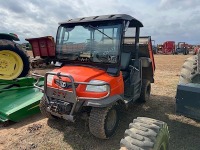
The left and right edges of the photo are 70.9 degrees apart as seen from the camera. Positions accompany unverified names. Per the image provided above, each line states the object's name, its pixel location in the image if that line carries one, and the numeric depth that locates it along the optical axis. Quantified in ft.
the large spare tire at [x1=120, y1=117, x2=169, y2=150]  4.75
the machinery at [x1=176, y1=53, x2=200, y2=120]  5.03
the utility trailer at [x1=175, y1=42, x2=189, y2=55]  65.61
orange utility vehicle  7.19
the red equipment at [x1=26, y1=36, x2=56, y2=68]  25.96
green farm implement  8.86
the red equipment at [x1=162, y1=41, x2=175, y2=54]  66.53
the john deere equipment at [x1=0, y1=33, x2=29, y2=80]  11.76
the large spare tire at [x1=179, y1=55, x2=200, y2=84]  6.85
